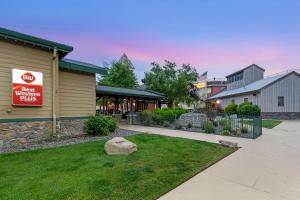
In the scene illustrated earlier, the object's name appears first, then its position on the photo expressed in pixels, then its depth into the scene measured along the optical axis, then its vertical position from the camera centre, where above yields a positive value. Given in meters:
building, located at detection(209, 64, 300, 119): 25.19 +0.96
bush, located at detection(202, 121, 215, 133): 12.80 -1.60
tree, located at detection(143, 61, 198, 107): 29.77 +3.54
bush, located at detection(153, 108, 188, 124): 16.84 -1.16
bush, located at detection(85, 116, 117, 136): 10.43 -1.23
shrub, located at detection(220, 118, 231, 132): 12.45 -1.41
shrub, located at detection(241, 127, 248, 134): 12.23 -1.68
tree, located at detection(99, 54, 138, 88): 36.69 +4.85
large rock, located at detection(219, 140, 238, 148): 8.59 -1.80
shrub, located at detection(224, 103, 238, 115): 26.49 -0.86
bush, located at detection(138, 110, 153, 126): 17.14 -1.28
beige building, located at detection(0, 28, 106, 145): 7.55 +0.54
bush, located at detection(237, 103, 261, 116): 22.36 -0.83
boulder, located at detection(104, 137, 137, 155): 6.58 -1.50
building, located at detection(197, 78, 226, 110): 51.12 +4.25
